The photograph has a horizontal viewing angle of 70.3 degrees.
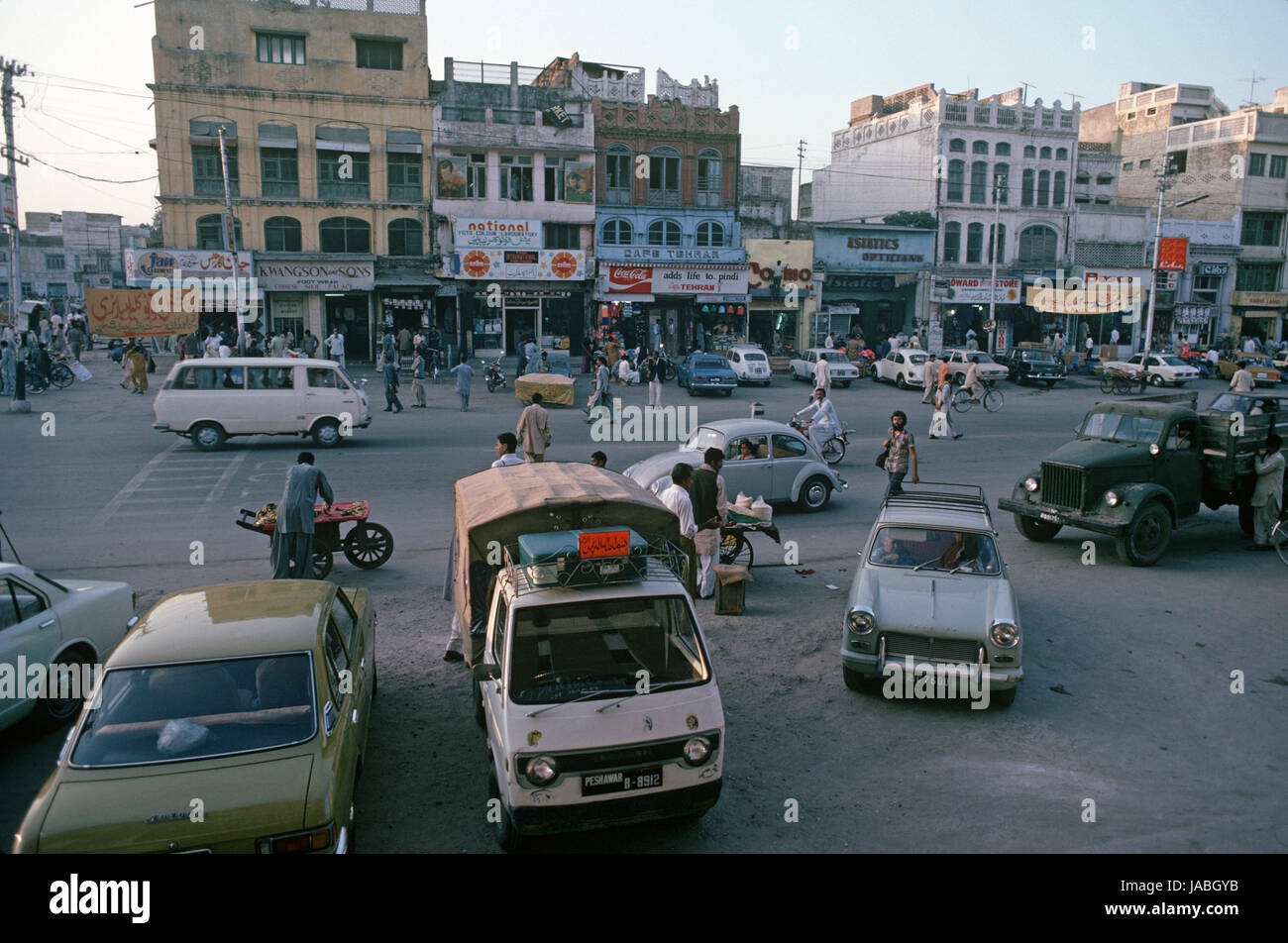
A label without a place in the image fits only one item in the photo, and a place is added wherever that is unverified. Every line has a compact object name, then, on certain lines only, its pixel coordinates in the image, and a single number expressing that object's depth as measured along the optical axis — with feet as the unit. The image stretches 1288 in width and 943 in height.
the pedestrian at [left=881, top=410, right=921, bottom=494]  49.83
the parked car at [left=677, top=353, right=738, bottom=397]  106.32
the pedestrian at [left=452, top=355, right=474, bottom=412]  89.10
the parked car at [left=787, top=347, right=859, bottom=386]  119.75
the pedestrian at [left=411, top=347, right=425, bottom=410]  91.66
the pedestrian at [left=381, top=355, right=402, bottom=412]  85.51
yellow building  127.54
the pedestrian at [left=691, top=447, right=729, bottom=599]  34.71
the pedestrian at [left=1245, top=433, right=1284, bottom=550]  44.06
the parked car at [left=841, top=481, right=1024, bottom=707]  26.21
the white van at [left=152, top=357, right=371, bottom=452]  66.13
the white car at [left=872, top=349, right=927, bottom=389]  117.91
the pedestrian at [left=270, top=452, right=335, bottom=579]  33.78
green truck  41.42
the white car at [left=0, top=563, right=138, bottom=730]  22.27
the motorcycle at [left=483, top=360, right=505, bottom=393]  106.42
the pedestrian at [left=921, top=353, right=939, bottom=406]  102.58
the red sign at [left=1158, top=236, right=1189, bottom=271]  158.10
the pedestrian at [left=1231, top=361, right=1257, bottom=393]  83.61
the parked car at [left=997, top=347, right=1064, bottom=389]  126.11
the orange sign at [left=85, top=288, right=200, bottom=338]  108.58
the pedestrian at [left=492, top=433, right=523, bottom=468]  37.63
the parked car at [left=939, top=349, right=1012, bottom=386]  121.29
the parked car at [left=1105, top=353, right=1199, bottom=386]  128.06
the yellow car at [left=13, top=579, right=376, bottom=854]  15.49
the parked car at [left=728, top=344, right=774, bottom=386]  118.21
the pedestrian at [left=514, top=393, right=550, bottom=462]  51.93
